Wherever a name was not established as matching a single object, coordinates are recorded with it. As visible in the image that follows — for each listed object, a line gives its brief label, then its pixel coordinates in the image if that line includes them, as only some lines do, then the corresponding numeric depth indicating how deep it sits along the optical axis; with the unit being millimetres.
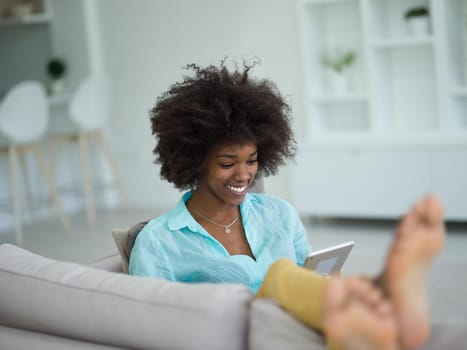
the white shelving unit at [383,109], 4695
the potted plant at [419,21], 4828
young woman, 1975
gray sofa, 1248
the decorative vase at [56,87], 6355
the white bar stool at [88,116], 5824
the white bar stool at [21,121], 5344
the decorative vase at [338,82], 5207
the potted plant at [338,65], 5193
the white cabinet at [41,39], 6435
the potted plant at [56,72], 6371
